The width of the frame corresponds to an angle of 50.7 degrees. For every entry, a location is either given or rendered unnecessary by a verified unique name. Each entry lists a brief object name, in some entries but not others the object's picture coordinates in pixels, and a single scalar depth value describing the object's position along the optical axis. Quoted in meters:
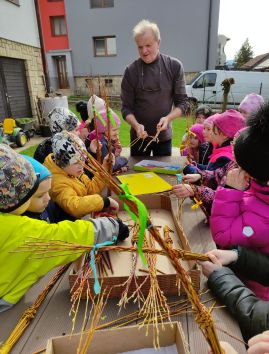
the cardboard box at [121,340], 0.78
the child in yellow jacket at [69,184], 1.52
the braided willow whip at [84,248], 0.66
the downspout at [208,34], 13.77
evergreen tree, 30.87
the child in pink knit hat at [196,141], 3.01
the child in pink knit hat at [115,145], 2.31
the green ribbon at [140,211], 0.57
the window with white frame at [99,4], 14.94
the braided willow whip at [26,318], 0.83
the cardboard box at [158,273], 0.97
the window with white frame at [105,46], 15.59
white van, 11.06
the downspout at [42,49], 8.69
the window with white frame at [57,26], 16.81
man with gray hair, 2.55
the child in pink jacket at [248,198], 1.09
